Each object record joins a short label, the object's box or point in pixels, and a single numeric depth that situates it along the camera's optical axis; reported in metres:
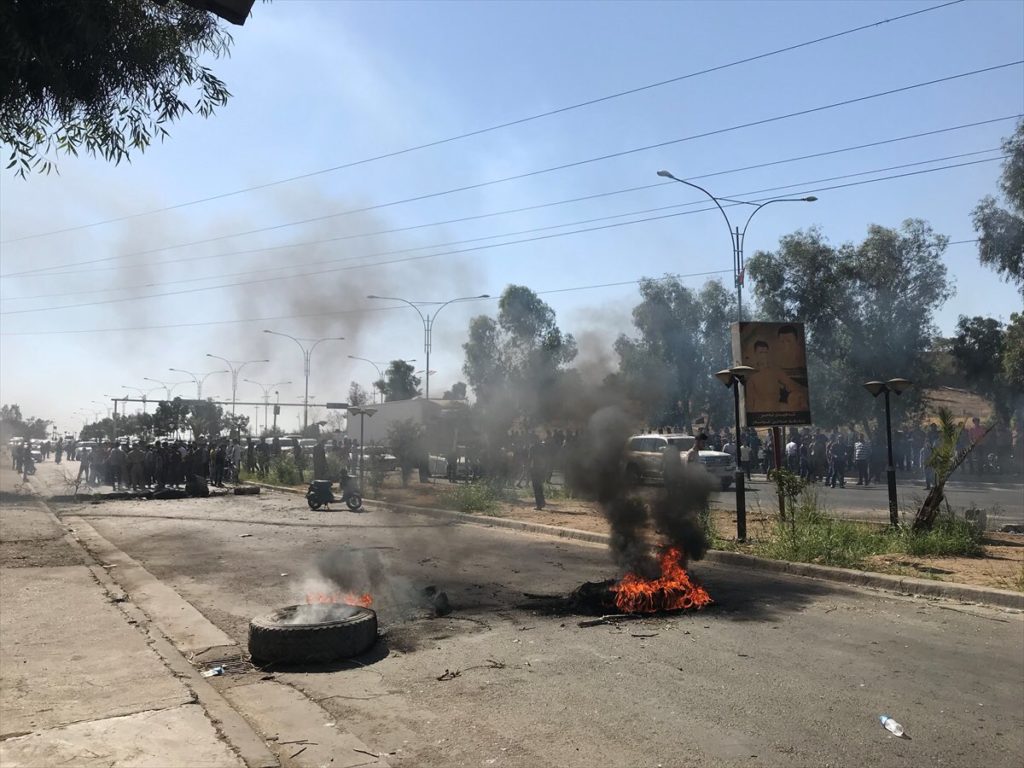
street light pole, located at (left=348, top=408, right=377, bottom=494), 22.12
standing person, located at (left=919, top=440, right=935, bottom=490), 18.73
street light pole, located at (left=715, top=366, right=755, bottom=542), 11.38
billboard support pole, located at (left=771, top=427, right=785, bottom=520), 11.09
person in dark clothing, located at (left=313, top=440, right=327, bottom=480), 24.28
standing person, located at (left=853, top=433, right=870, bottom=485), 24.14
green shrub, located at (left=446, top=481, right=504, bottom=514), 16.69
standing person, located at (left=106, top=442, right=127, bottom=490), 28.86
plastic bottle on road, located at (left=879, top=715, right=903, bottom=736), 4.25
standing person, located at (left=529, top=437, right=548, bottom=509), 15.40
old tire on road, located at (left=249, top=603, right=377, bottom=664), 5.66
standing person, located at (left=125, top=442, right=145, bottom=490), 27.58
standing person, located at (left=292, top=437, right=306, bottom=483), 27.78
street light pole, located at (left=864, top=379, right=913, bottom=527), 11.60
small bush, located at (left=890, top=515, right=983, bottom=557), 9.84
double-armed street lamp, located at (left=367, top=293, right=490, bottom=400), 29.95
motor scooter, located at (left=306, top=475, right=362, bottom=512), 18.44
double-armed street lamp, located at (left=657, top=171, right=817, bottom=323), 22.77
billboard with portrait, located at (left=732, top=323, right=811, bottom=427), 13.70
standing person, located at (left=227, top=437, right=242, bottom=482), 30.04
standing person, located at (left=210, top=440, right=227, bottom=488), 27.77
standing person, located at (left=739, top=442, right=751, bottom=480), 26.12
